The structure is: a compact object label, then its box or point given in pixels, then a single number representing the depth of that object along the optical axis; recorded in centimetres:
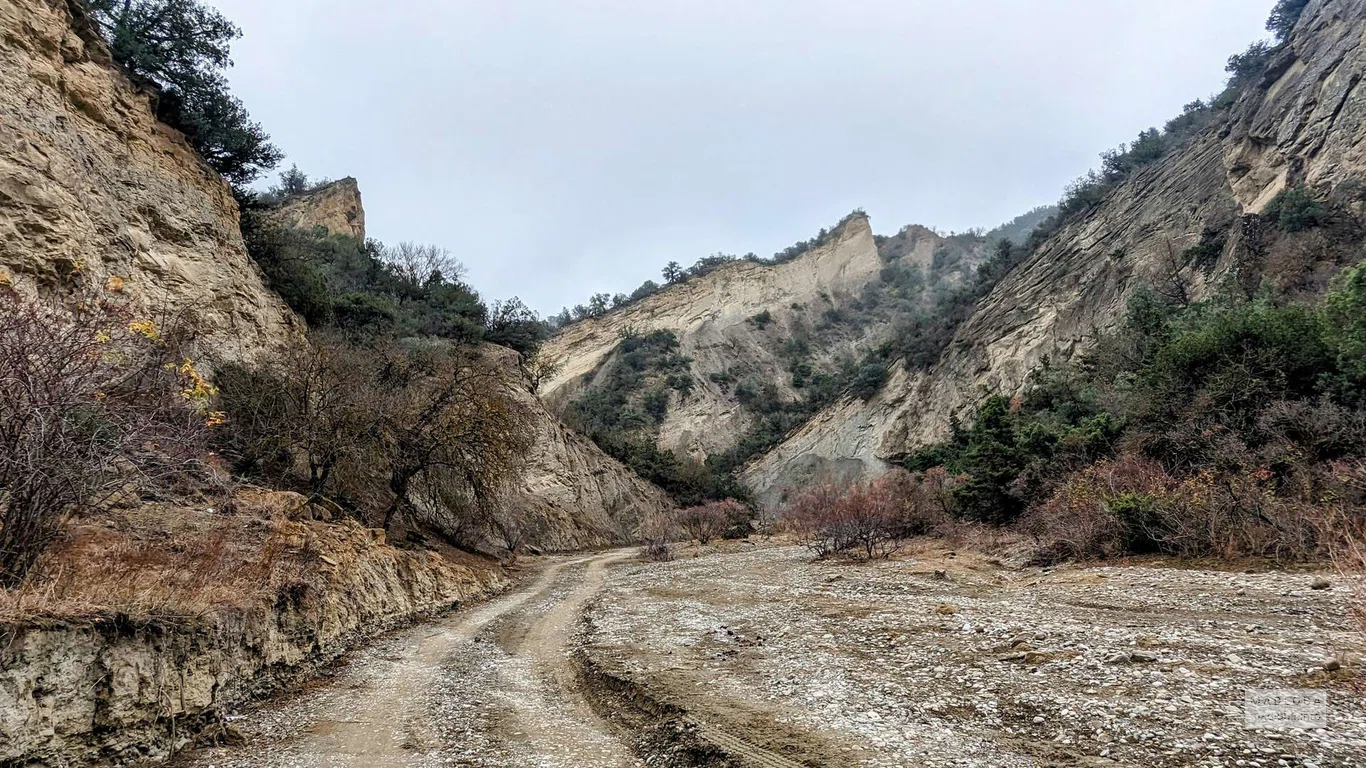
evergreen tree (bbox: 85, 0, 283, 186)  1967
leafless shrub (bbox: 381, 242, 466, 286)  4012
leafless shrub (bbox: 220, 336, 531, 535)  1469
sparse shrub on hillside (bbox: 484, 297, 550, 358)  3828
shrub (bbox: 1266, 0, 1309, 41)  3306
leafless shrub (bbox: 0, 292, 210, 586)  535
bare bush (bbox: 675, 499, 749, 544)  3256
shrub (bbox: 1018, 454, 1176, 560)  1304
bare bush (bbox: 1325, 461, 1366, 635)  947
